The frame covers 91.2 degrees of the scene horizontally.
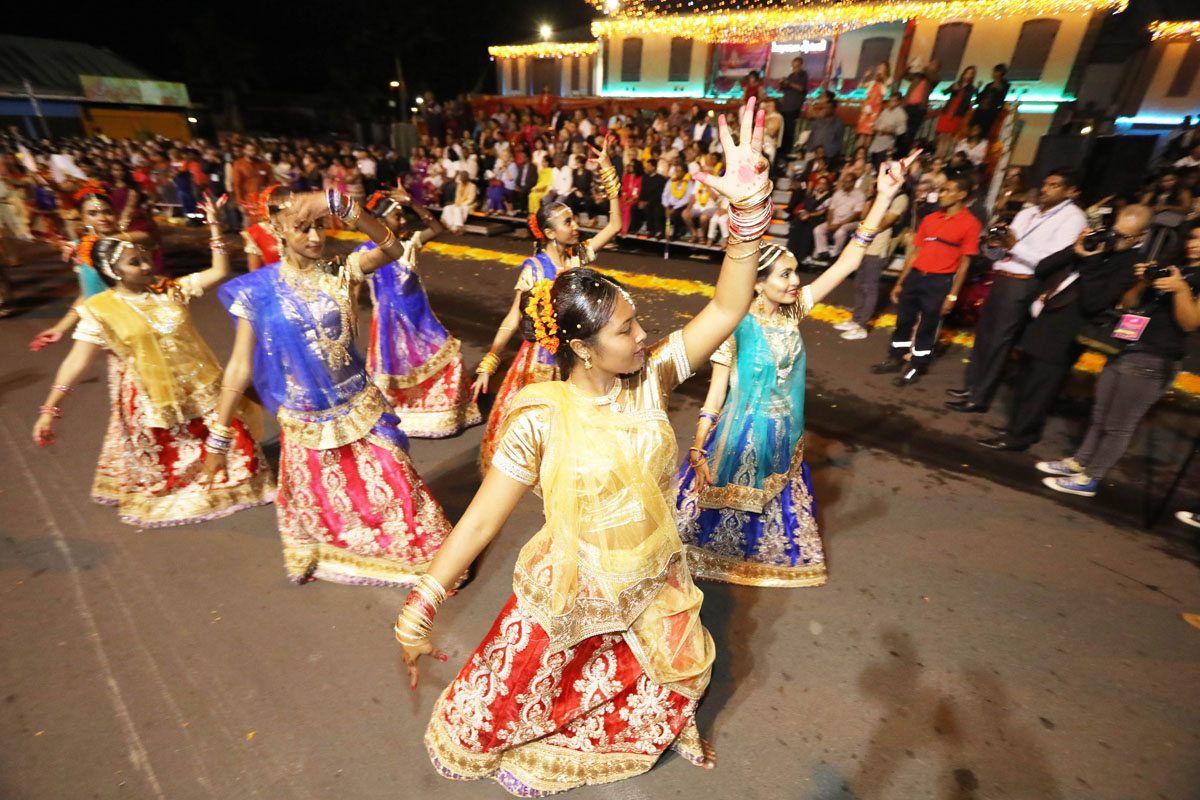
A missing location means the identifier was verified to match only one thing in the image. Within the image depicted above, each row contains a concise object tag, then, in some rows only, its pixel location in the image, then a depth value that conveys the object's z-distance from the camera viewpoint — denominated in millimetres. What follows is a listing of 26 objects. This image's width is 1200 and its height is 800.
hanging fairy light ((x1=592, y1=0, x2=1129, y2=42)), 14695
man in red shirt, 5941
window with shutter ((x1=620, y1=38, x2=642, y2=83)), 22078
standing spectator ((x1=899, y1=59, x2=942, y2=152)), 11672
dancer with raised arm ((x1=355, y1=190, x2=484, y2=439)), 5078
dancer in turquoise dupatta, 3090
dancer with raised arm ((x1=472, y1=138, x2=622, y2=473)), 4055
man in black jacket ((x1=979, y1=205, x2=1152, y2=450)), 4203
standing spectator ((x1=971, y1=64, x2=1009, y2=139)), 10781
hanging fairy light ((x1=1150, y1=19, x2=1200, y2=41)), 14508
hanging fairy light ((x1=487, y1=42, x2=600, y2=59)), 23195
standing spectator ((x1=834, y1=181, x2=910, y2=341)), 7637
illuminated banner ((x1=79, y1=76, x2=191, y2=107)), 28898
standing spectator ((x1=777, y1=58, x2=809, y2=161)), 13789
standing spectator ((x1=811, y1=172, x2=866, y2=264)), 9797
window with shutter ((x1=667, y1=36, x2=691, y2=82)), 20750
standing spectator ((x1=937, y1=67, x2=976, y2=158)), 11398
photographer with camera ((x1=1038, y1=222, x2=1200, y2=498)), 3674
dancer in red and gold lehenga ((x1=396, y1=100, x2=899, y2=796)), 1817
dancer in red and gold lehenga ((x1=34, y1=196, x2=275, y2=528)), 3469
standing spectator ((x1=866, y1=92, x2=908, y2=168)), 11664
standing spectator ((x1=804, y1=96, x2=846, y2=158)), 12438
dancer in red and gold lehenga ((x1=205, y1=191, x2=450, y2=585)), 2904
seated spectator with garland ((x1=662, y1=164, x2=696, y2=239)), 12180
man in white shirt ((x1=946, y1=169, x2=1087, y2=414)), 5109
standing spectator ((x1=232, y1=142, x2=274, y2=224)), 10135
